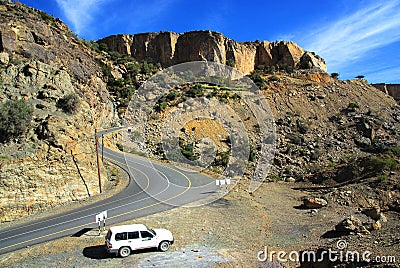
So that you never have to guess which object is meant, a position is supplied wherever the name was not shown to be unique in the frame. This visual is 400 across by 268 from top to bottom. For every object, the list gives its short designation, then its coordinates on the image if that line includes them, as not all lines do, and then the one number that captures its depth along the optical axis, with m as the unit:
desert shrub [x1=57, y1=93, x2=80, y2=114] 26.75
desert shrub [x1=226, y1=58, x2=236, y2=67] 69.74
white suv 12.20
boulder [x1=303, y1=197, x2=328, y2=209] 21.23
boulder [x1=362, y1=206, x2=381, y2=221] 17.65
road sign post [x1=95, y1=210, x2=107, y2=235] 14.46
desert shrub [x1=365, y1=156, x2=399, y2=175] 26.59
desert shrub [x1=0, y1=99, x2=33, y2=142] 21.03
